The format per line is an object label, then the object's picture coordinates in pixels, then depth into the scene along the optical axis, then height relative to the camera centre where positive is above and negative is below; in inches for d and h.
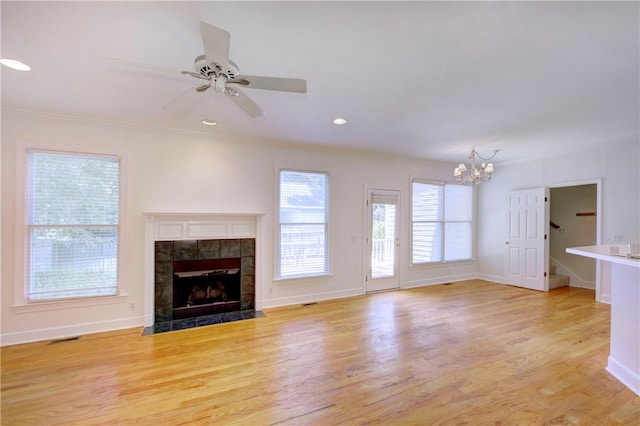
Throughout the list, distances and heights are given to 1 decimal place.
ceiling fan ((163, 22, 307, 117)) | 62.3 +36.3
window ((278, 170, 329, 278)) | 186.1 -8.1
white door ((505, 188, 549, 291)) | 217.6 -19.7
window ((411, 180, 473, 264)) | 236.7 -6.9
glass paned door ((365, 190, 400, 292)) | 213.6 -21.1
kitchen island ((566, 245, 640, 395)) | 93.3 -36.0
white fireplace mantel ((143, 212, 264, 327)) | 148.6 -10.7
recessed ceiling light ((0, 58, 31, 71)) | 87.4 +45.9
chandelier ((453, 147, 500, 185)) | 174.2 +25.9
